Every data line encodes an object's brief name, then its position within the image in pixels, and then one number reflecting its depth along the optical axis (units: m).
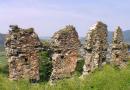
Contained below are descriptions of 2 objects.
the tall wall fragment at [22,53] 12.47
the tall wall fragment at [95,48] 13.41
